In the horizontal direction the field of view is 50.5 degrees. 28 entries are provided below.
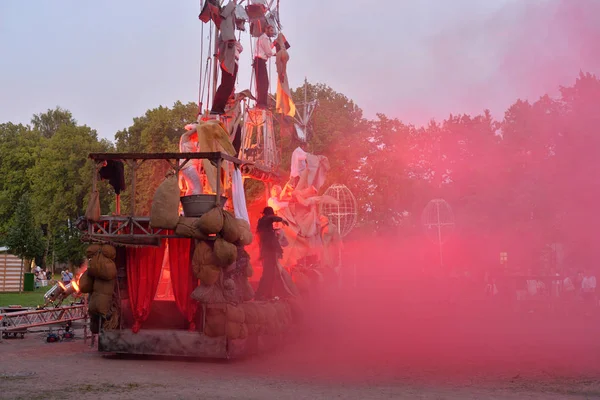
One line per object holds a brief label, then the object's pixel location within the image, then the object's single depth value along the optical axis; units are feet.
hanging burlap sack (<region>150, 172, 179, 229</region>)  43.75
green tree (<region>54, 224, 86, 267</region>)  182.80
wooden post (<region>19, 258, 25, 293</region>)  138.42
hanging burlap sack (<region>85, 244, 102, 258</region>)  46.34
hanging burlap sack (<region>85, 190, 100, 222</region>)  45.70
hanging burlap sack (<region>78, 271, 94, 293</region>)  47.26
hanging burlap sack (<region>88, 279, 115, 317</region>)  46.62
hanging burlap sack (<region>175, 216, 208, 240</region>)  43.80
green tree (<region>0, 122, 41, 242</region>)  206.69
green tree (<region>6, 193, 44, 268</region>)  146.00
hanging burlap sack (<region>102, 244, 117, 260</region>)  46.32
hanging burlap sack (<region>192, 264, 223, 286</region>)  43.65
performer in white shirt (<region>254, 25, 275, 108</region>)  75.05
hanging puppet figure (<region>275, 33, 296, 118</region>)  77.56
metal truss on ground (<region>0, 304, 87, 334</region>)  57.31
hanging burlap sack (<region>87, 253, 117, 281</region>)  46.01
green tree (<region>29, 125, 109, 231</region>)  194.18
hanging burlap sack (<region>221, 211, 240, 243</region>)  44.14
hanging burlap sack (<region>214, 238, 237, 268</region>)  43.47
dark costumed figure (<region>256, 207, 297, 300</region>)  53.83
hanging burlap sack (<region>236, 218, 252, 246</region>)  45.44
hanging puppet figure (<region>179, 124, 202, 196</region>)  57.67
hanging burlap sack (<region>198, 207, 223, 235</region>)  43.19
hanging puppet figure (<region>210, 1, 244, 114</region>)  63.87
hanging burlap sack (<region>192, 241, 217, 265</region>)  43.75
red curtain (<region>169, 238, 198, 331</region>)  47.85
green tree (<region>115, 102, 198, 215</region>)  149.38
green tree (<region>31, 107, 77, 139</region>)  264.93
